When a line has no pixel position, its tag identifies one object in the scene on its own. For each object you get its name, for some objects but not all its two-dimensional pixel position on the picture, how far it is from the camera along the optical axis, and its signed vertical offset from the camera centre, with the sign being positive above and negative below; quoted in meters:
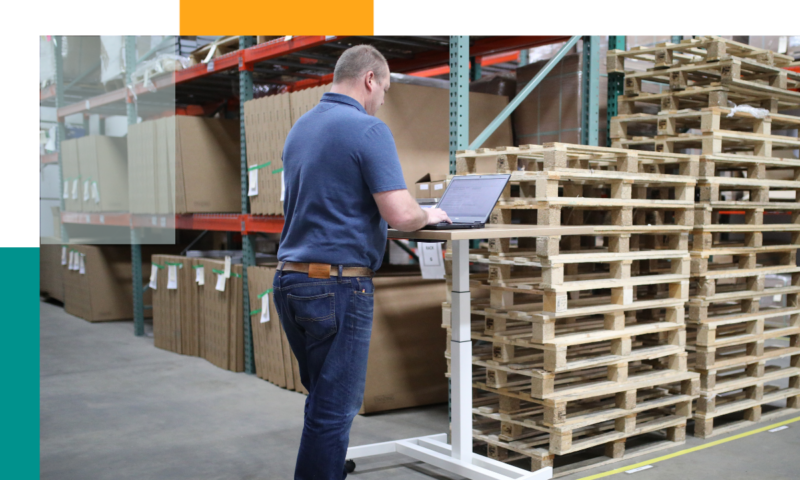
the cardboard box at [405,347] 5.35 -1.03
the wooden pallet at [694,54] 4.88 +1.17
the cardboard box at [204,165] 7.47 +0.50
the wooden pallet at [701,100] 4.85 +0.83
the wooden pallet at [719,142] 4.79 +0.50
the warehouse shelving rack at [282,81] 3.63 +0.92
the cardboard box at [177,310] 7.60 -1.07
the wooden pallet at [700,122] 4.78 +0.66
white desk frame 3.72 -0.94
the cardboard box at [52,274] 11.26 -1.01
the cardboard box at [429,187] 4.88 +0.17
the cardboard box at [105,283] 9.87 -1.00
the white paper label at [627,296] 4.23 -0.49
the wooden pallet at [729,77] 4.82 +0.99
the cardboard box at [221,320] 6.91 -1.07
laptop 3.56 +0.08
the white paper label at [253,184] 6.52 +0.26
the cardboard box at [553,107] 5.46 +0.84
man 3.01 -0.14
